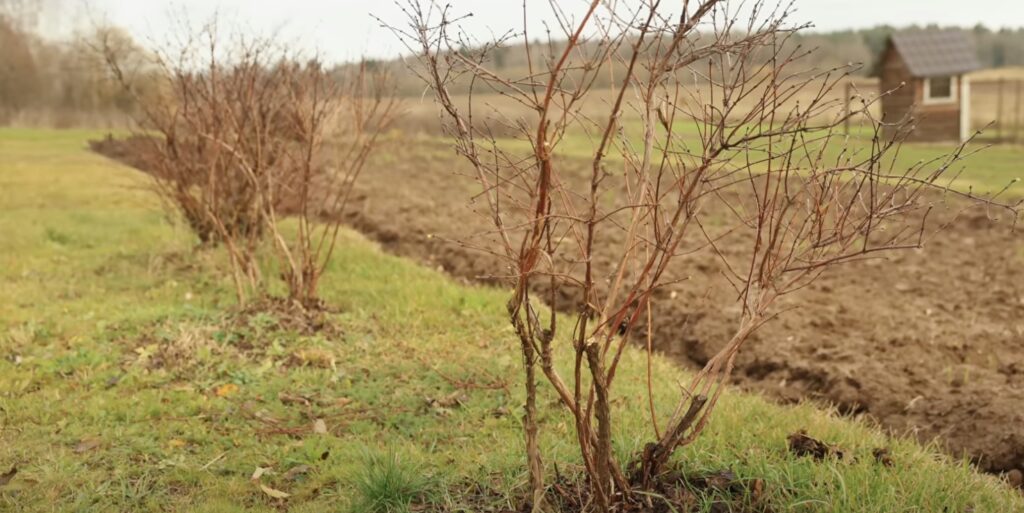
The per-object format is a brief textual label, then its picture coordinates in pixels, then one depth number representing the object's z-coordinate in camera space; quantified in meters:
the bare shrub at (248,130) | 6.88
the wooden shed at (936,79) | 24.31
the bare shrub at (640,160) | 2.68
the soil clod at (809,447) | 3.76
